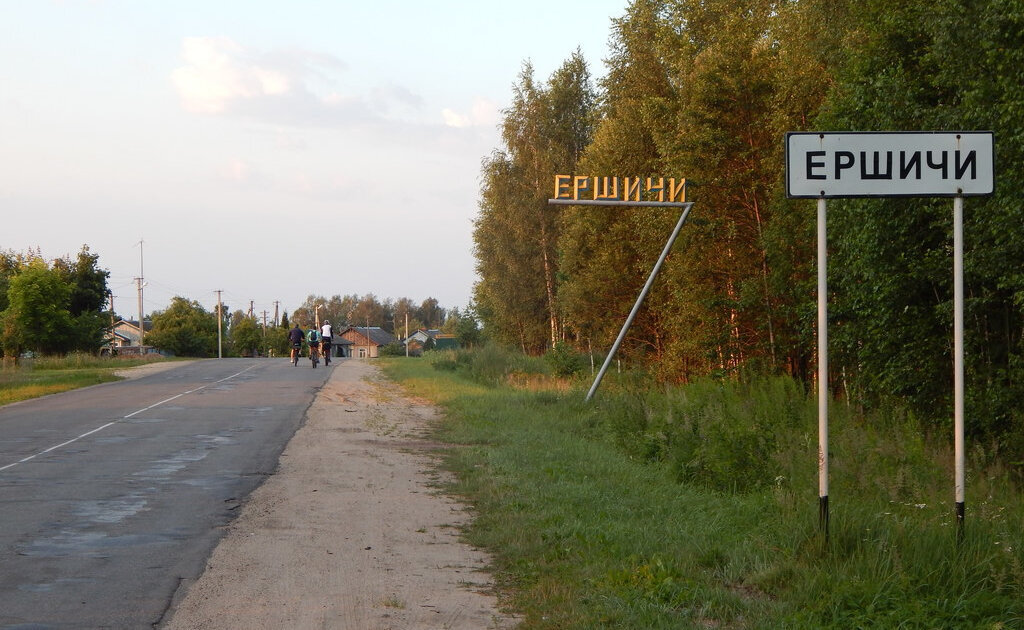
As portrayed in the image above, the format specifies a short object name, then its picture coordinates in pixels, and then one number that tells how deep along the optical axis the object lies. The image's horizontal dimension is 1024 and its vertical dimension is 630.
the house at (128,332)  154.39
